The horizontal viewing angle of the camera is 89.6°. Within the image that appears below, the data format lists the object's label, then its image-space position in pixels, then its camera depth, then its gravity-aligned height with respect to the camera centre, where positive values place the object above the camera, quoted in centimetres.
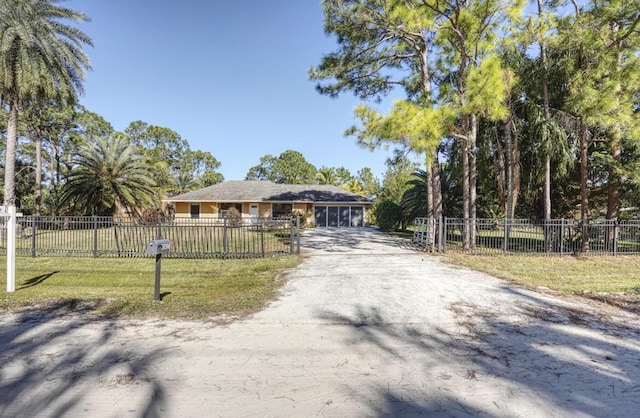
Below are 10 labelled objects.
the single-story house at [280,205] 2564 +69
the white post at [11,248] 608 -68
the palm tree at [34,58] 1448 +749
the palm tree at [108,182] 2028 +204
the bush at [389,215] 2250 -9
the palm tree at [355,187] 4265 +357
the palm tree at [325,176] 4963 +582
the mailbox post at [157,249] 537 -61
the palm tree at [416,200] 2020 +91
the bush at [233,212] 2454 +11
